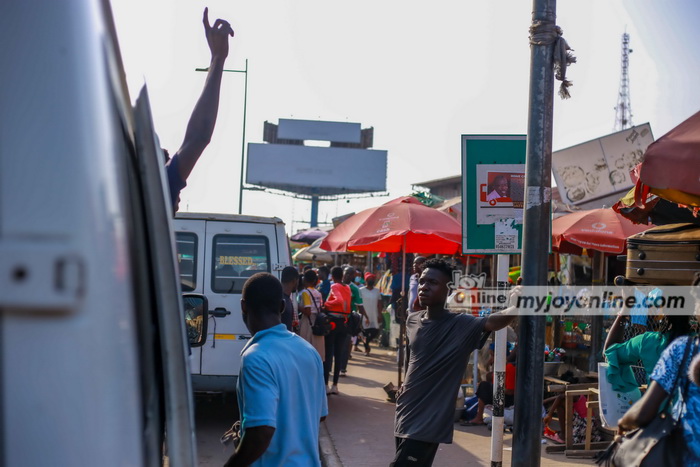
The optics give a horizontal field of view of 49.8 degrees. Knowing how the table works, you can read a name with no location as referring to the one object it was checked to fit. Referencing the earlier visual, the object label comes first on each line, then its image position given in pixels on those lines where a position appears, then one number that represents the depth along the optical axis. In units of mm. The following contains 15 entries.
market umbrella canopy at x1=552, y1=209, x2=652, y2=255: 10430
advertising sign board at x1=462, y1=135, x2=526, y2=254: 5734
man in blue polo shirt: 2852
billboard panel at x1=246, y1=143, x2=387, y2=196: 72312
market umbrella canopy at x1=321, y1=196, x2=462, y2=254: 10492
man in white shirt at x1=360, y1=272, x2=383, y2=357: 16516
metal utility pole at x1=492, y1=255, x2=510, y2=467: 5781
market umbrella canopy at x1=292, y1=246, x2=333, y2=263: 24119
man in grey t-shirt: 4656
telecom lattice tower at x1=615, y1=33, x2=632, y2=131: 39375
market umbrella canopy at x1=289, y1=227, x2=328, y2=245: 29219
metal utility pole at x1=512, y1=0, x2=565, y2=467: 4785
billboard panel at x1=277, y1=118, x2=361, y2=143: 73188
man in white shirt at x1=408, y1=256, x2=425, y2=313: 9026
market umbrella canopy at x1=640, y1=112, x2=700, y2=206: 3664
